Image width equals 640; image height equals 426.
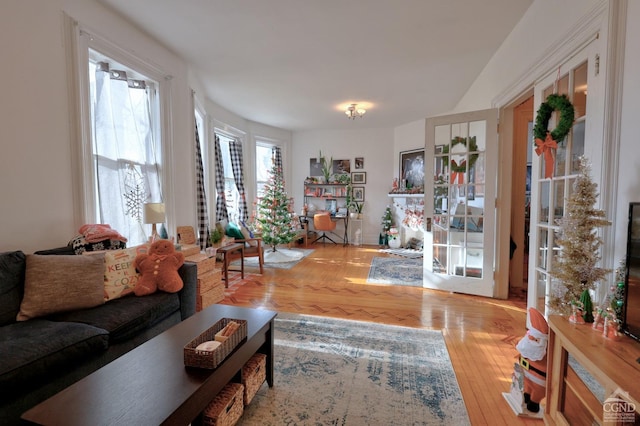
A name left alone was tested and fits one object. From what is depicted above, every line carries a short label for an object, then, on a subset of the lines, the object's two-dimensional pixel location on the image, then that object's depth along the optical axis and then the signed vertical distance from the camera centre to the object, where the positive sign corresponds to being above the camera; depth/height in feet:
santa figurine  4.96 -2.94
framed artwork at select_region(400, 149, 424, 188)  19.79 +2.18
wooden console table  3.13 -2.10
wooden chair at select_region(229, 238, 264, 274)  14.01 -2.47
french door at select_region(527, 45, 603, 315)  5.63 +0.74
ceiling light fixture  16.30 +5.13
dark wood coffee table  3.06 -2.34
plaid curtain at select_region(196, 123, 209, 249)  13.56 -0.08
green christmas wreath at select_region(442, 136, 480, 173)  10.77 +1.79
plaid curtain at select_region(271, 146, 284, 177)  21.73 +3.36
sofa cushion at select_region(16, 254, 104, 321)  5.44 -1.69
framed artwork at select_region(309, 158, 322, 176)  22.99 +2.56
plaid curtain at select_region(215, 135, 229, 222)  16.81 +0.67
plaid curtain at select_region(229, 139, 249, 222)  18.54 +1.81
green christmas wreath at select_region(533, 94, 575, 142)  6.28 +1.87
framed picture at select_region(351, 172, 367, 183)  22.28 +1.66
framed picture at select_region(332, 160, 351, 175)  22.56 +2.56
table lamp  8.54 -0.41
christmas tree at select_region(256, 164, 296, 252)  17.99 -1.10
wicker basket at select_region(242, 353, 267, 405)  4.94 -3.18
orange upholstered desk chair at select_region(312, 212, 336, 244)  20.98 -1.77
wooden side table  12.03 -2.39
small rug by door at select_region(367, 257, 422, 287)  12.76 -3.71
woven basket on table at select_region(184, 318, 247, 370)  3.93 -2.21
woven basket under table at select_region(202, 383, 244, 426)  4.07 -3.12
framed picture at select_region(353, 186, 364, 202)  22.38 +0.40
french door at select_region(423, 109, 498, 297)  10.46 -0.11
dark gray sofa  4.05 -2.40
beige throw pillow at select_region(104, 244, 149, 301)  6.50 -1.76
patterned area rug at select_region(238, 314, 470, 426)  4.96 -3.79
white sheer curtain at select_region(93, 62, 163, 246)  8.52 +1.56
